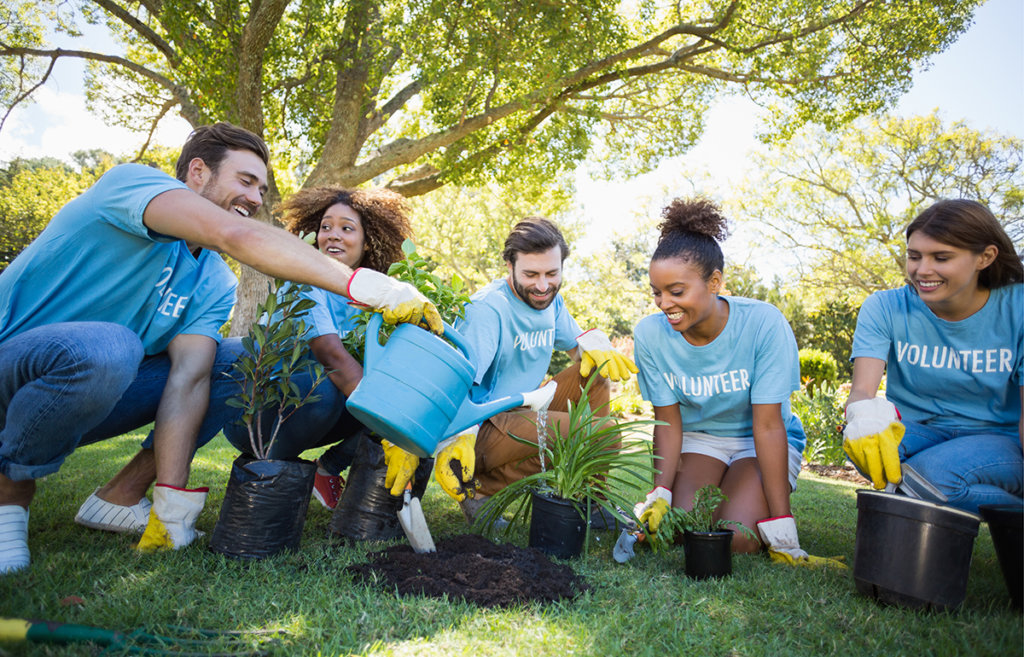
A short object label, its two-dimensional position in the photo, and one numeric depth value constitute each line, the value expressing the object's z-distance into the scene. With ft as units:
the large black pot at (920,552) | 5.43
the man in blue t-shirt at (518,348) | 9.13
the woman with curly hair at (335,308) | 7.91
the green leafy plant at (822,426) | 19.20
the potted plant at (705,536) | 6.52
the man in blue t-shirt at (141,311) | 5.85
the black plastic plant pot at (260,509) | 6.37
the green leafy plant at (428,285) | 7.29
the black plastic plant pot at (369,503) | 7.49
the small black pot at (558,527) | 6.89
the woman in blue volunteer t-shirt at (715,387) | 8.03
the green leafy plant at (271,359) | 6.76
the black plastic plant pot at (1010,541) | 5.59
